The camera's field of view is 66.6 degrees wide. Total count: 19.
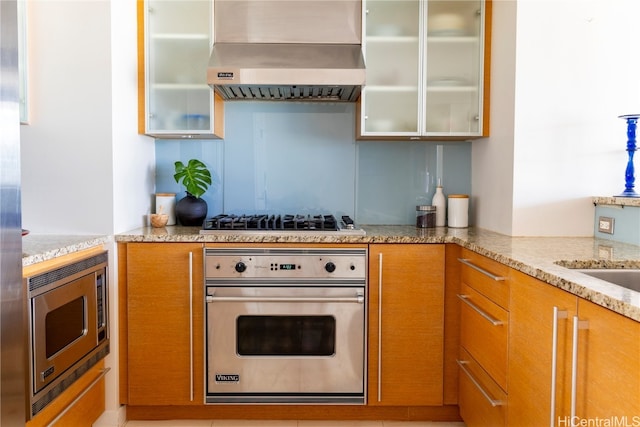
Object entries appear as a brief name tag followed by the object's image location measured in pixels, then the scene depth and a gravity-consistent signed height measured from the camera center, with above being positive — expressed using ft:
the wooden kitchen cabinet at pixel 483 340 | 5.81 -1.88
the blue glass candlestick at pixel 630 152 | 7.07 +0.69
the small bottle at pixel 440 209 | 9.14 -0.21
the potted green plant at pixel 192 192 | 8.90 +0.09
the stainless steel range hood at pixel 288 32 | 8.34 +2.89
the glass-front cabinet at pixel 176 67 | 8.48 +2.27
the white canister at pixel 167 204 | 9.12 -0.14
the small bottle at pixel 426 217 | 8.91 -0.35
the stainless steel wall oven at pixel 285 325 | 7.48 -1.99
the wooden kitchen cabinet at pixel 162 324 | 7.50 -1.97
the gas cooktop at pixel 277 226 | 7.77 -0.47
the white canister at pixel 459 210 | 8.90 -0.22
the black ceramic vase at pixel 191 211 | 8.92 -0.26
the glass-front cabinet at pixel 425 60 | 8.52 +2.42
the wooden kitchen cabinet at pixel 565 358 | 3.48 -1.36
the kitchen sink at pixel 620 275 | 5.20 -0.82
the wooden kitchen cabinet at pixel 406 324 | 7.55 -1.97
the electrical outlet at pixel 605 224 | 7.14 -0.39
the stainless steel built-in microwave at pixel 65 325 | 5.43 -1.62
